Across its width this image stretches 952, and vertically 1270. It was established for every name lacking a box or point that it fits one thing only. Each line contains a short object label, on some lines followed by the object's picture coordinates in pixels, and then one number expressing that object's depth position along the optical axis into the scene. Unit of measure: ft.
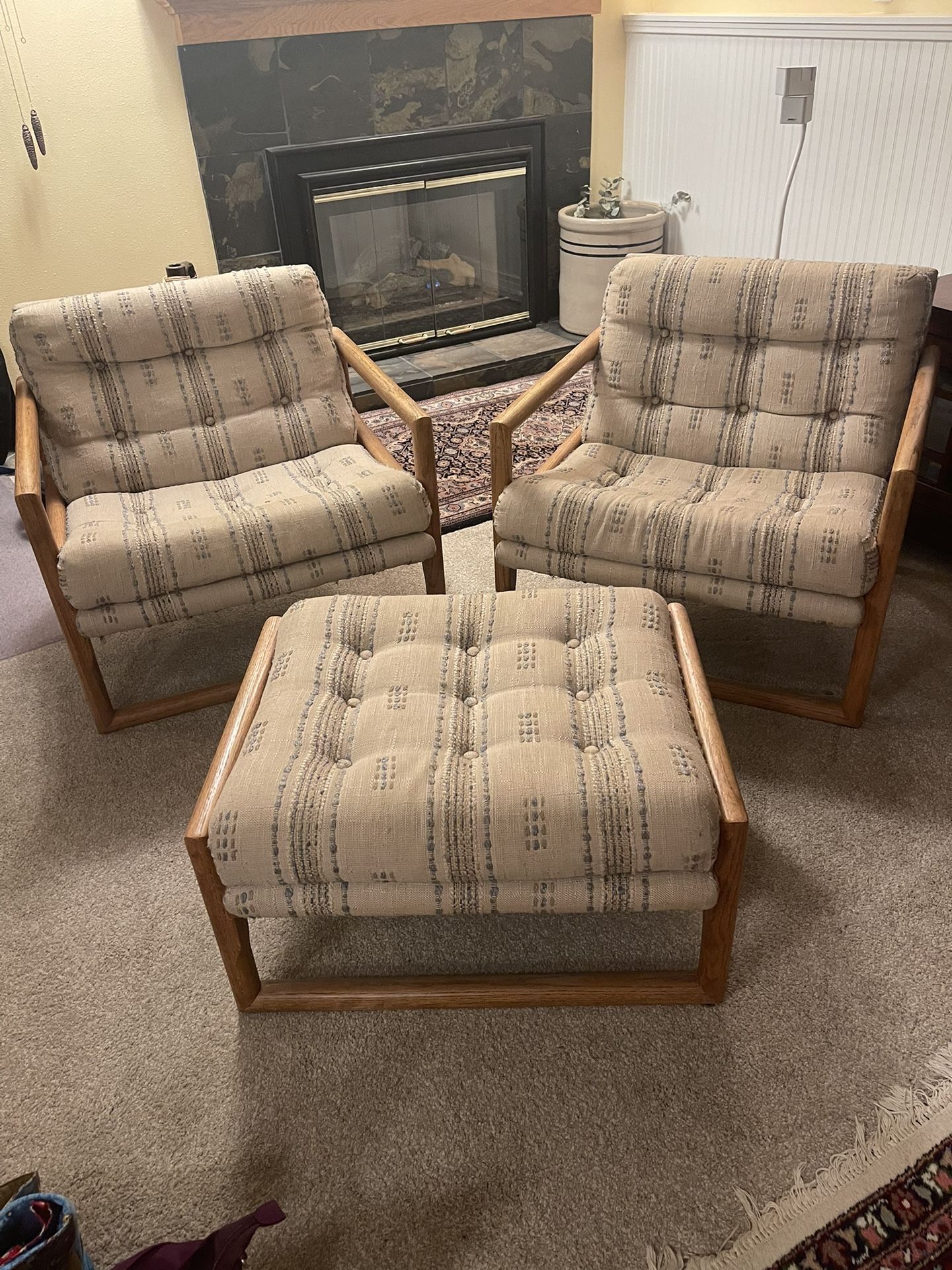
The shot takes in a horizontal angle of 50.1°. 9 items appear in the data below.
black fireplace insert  12.32
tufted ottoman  4.32
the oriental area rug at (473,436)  9.83
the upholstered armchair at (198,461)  6.54
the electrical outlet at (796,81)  9.22
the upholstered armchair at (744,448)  6.21
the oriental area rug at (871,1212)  3.93
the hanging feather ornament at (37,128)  10.57
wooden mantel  10.95
